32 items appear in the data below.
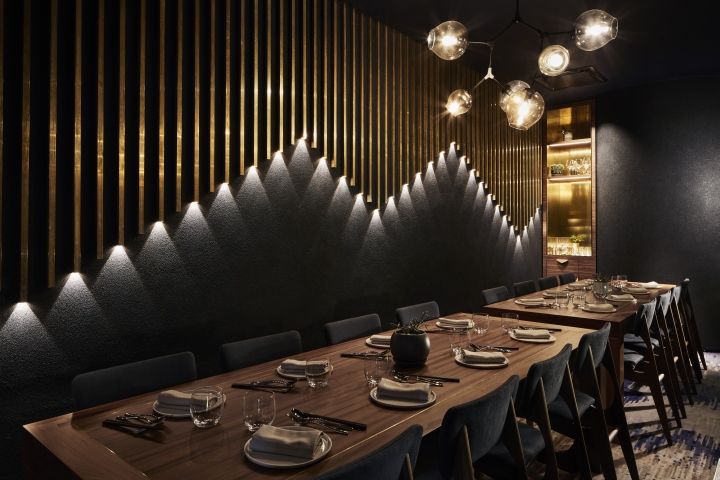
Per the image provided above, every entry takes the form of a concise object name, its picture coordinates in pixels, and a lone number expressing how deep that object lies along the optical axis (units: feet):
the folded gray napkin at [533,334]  9.29
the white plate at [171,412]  5.54
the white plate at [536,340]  9.17
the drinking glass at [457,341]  8.33
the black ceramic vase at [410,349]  7.59
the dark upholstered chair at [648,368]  11.72
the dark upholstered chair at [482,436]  5.30
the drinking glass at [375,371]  6.72
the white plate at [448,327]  10.05
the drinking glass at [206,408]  5.21
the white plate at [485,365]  7.57
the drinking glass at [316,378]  6.61
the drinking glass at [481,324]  9.77
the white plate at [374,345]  8.83
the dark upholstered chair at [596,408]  8.67
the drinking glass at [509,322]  9.92
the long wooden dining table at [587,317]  11.44
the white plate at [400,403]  5.87
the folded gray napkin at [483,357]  7.70
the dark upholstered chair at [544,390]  7.00
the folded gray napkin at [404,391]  6.06
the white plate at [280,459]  4.42
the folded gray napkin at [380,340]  8.98
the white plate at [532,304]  13.26
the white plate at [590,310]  12.43
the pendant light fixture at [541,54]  9.47
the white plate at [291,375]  7.02
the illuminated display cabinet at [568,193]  24.85
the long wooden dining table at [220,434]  4.39
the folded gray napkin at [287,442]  4.54
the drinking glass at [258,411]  5.15
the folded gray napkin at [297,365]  6.79
